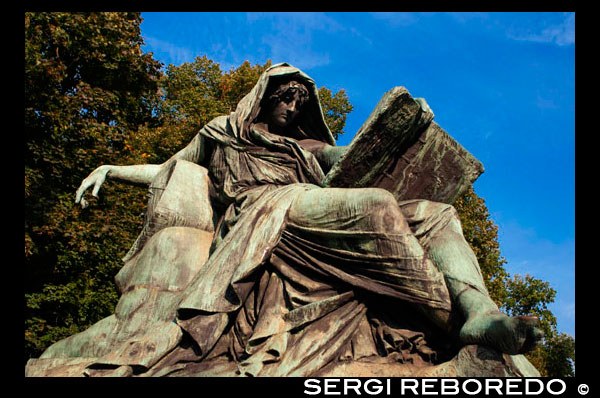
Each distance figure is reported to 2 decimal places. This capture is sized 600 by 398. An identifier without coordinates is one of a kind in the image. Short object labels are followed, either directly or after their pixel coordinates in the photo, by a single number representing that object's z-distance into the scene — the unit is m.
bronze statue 3.49
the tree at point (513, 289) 15.20
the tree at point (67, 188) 11.59
